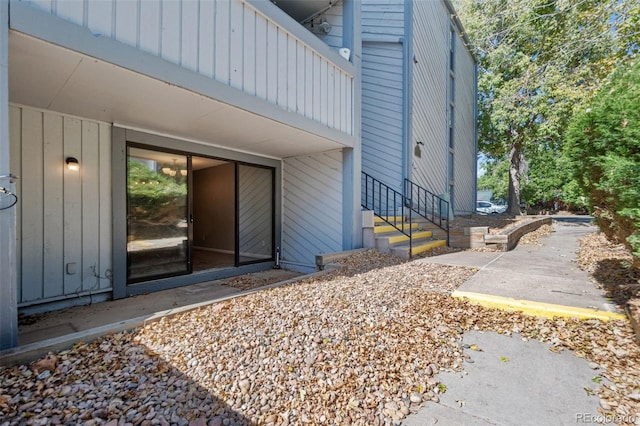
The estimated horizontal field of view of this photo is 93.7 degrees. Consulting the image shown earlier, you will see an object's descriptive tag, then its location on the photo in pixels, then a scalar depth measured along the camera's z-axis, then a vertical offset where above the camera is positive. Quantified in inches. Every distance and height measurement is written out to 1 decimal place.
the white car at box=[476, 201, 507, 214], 1009.4 +20.8
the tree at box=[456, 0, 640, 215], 204.8 +140.6
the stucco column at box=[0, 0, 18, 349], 80.9 -6.1
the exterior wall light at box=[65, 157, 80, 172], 147.5 +25.3
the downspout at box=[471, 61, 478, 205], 571.2 +186.6
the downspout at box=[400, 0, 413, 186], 302.2 +131.5
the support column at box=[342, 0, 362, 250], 224.2 +43.4
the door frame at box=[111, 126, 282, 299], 161.6 +8.3
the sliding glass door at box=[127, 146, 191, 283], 172.7 -0.5
